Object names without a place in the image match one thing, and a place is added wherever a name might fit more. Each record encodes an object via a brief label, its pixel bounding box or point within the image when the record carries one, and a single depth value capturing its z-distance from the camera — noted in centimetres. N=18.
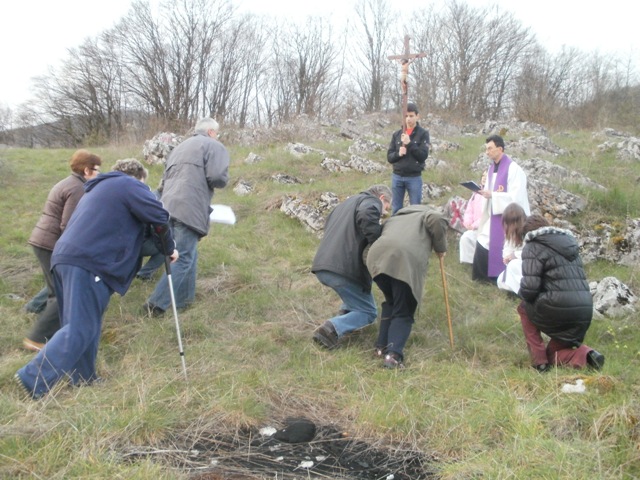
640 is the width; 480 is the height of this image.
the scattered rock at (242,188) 1054
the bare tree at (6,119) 3077
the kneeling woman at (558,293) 436
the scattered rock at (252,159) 1208
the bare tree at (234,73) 3002
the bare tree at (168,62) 2808
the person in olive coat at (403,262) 467
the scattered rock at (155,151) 1267
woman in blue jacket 385
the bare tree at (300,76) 3188
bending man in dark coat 495
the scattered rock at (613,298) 579
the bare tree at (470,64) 2544
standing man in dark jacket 752
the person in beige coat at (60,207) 510
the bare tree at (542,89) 1952
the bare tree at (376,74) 3266
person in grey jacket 550
